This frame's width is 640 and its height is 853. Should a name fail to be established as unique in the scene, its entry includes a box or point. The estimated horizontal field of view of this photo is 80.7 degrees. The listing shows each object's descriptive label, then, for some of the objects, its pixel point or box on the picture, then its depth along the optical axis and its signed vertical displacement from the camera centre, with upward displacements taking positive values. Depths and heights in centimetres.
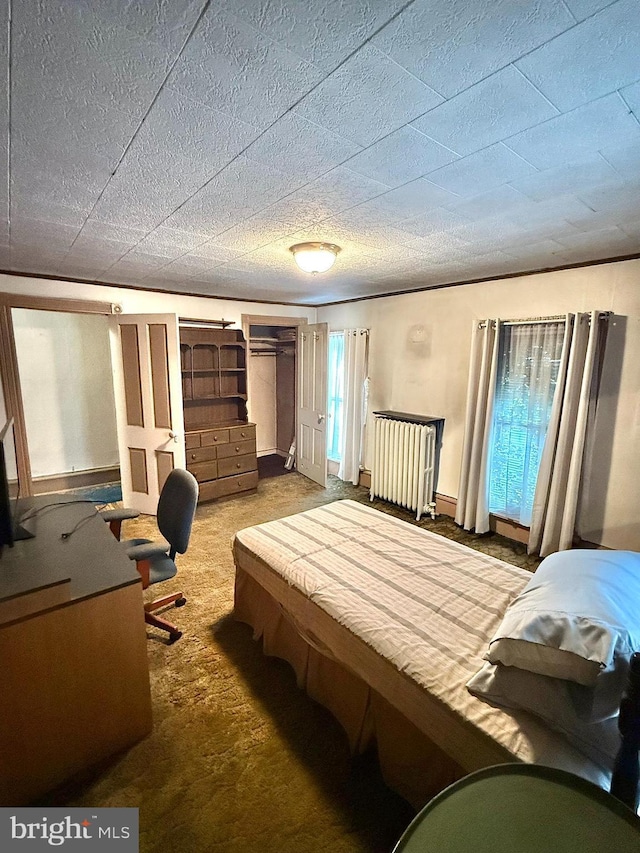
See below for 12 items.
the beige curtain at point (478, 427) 336 -56
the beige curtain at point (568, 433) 277 -51
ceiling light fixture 239 +68
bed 115 -107
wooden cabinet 439 -67
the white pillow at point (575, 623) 107 -79
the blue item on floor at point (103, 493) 447 -161
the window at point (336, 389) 527 -36
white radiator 390 -107
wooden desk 137 -118
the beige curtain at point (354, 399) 473 -46
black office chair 215 -106
